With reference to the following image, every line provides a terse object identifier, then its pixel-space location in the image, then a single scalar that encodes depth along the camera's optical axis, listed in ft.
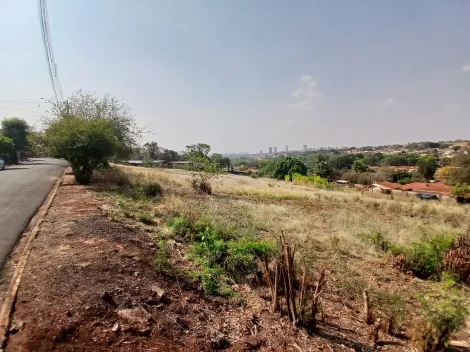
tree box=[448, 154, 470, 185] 102.32
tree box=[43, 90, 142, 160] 77.00
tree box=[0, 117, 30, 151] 189.47
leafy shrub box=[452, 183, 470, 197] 94.14
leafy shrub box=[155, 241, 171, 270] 18.76
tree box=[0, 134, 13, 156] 138.41
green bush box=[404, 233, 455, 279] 24.81
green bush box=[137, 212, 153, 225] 29.73
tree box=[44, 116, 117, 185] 48.42
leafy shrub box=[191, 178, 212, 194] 64.54
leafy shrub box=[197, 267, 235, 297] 16.93
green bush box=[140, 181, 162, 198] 48.19
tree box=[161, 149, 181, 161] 297.33
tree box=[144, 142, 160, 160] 270.26
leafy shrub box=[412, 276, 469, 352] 12.60
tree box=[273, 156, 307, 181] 191.52
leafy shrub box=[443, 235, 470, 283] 23.77
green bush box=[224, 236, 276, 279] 20.08
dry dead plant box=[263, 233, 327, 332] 14.33
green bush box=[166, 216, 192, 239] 26.70
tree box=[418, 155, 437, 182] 202.49
